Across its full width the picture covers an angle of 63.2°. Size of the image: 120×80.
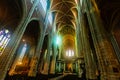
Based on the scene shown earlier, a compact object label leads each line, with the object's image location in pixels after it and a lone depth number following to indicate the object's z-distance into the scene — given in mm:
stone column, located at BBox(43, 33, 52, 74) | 15222
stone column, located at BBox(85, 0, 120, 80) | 4162
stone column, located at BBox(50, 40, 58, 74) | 17878
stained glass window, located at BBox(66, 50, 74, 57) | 26350
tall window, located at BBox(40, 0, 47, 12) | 14102
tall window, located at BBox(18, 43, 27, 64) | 15988
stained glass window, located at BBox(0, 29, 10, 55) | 12569
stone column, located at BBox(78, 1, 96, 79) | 7428
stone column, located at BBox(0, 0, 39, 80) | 6359
